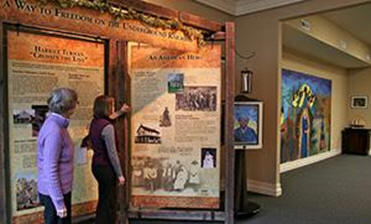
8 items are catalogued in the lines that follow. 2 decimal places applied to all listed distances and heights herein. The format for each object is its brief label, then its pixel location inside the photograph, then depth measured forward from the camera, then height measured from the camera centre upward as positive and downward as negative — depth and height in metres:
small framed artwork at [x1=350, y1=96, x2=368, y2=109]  10.31 +0.05
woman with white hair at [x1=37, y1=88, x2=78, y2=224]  2.10 -0.39
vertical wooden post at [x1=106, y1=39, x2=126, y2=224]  3.46 +0.19
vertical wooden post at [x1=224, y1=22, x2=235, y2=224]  3.40 -0.06
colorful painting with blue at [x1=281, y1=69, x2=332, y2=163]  7.23 -0.30
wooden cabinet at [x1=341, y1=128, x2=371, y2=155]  9.84 -1.15
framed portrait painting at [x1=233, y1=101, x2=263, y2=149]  4.15 -0.24
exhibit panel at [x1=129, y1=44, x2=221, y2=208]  3.60 -0.30
